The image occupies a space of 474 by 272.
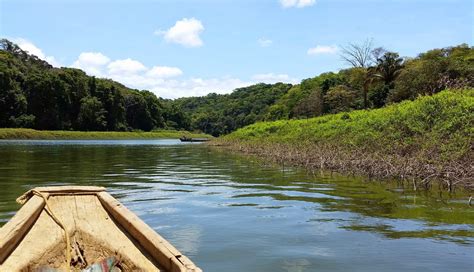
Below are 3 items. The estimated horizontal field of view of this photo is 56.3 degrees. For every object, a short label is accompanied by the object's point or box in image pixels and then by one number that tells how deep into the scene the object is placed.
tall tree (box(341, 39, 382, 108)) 45.12
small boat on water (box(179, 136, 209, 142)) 77.19
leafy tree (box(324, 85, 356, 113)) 51.48
